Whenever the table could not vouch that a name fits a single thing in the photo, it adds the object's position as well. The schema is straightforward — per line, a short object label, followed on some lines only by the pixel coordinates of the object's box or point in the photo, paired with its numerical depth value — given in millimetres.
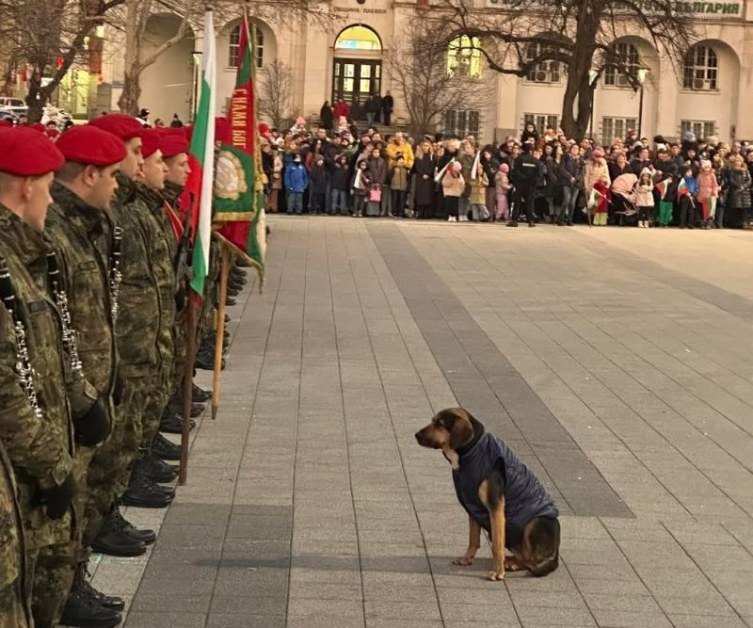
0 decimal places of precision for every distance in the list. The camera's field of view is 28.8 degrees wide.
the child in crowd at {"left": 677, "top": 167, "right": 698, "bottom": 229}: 32219
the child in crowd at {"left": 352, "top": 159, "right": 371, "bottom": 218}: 31500
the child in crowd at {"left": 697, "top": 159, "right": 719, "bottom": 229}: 32125
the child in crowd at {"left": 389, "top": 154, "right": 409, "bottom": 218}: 31767
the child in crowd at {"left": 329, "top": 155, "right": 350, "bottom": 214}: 31819
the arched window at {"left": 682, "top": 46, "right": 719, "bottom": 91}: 71062
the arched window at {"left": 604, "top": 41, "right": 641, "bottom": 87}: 53841
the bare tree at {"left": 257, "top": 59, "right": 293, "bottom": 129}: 62438
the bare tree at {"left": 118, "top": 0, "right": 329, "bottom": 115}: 25078
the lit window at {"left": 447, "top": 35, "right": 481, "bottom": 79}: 62894
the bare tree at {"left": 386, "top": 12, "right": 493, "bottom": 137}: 59750
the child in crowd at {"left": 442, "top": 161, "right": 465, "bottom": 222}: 31297
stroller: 32156
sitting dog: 6246
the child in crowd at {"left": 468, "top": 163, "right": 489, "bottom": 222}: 31438
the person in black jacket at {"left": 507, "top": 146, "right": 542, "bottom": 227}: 30609
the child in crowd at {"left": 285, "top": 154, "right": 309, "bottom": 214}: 31719
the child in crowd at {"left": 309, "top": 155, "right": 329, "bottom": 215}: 31828
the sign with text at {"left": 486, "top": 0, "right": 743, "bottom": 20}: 66500
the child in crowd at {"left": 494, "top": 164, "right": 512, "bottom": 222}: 31609
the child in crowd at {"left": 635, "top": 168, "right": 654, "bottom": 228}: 32000
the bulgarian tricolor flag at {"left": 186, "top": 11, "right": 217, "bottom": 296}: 8297
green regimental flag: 9852
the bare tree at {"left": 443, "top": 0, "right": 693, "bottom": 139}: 45500
